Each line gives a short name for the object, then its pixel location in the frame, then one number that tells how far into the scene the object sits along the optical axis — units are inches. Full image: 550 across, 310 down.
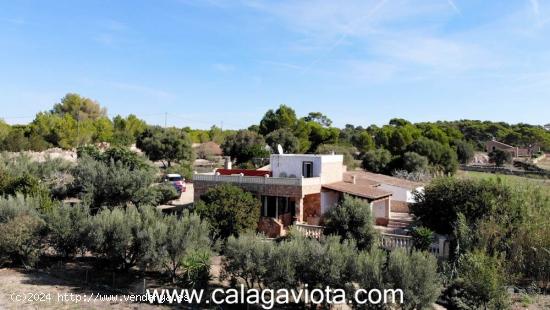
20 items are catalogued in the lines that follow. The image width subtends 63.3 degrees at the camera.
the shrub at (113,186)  957.8
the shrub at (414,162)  1849.5
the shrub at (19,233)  680.4
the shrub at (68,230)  695.7
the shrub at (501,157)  2822.3
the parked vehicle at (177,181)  1341.0
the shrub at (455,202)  731.4
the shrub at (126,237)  634.2
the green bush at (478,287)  548.7
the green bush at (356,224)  700.0
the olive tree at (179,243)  629.6
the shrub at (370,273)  511.8
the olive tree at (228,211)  769.6
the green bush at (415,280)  502.0
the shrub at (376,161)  2005.4
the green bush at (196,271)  596.1
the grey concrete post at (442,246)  706.2
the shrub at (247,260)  567.2
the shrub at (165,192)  1111.9
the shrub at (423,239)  702.5
